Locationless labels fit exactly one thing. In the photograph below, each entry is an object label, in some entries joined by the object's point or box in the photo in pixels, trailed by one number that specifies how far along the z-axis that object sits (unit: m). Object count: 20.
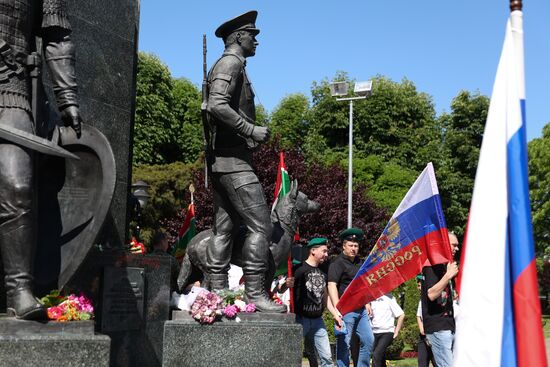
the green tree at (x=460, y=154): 44.09
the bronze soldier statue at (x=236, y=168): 7.40
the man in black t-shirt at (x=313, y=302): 10.12
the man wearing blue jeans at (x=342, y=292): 10.48
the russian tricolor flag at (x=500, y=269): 3.21
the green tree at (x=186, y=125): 43.41
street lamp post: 28.94
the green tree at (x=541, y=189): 48.75
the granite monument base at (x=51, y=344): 4.96
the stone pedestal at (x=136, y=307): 6.85
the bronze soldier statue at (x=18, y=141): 5.20
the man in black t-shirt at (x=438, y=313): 9.34
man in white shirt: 12.00
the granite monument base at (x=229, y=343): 6.95
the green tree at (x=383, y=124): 49.34
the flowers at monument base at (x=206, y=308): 6.98
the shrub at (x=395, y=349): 16.94
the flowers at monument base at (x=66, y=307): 5.26
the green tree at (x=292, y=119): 52.88
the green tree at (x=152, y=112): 40.00
